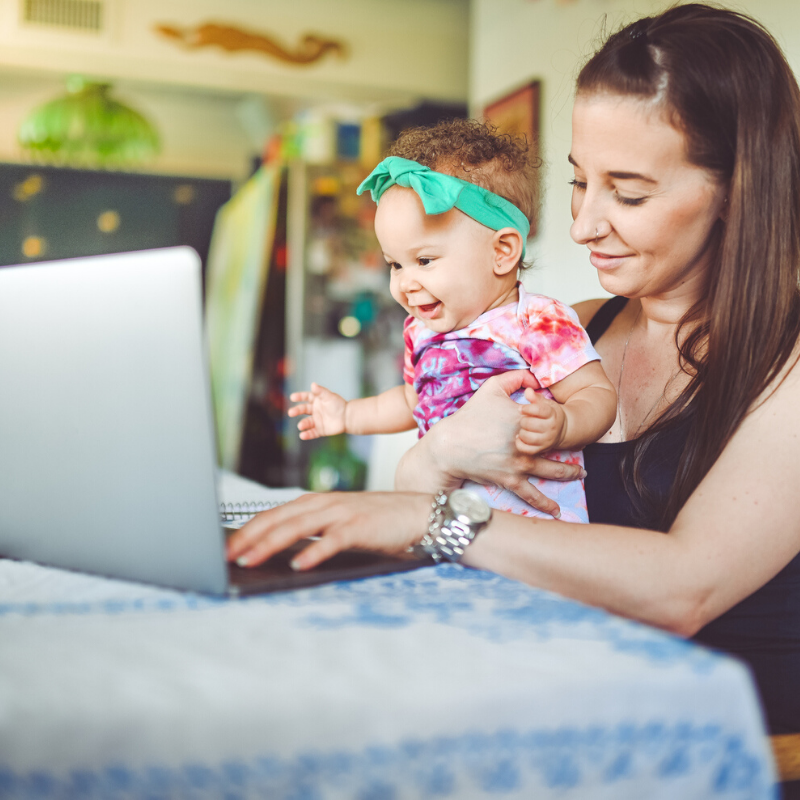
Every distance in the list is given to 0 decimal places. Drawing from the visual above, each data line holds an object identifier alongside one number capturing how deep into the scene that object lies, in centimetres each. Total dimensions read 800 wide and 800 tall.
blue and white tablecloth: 40
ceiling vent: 394
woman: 86
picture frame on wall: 326
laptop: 57
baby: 109
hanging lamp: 378
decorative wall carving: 412
